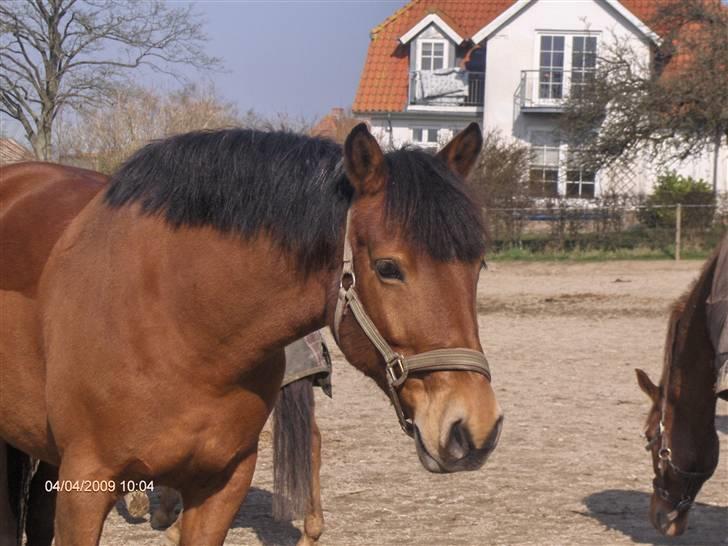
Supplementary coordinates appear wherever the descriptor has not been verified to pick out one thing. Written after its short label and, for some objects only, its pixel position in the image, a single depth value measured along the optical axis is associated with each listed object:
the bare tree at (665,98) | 23.30
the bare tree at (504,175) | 22.34
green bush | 21.75
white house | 31.52
